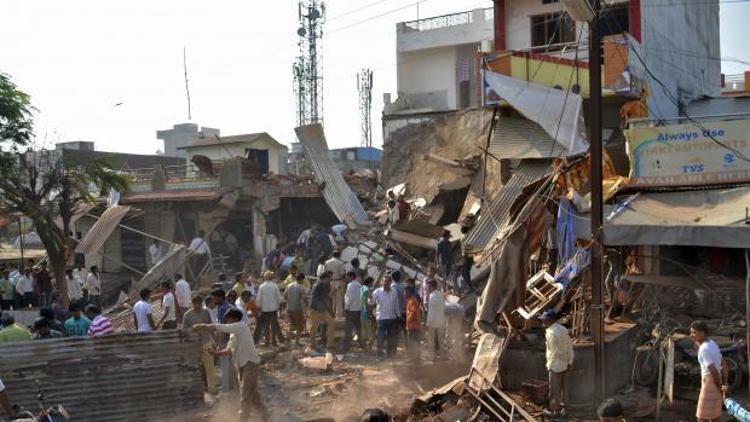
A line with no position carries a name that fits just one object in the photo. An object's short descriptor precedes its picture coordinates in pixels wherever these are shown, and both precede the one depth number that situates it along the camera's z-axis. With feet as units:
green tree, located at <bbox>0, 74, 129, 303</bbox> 59.31
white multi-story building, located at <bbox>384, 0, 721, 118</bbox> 55.06
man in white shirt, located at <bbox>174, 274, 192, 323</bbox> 44.09
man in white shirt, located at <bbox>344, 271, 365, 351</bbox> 45.32
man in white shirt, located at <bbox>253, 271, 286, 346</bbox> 45.37
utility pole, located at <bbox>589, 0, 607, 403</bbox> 31.91
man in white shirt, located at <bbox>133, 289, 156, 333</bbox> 37.76
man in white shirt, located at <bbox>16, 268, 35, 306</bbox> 62.59
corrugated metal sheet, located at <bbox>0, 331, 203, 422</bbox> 30.66
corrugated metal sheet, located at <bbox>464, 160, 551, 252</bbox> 55.16
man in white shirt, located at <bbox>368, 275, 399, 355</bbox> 43.06
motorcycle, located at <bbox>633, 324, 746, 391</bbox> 31.96
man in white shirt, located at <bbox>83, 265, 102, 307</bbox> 60.85
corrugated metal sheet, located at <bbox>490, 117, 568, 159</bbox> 55.52
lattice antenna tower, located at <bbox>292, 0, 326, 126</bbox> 128.07
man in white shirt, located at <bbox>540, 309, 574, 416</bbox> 30.60
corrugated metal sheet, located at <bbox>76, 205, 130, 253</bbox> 70.28
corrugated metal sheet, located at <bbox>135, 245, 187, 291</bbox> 62.80
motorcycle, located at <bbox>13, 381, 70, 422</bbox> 22.33
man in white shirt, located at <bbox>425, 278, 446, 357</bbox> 42.70
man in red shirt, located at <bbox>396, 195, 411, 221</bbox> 69.67
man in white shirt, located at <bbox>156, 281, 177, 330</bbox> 41.29
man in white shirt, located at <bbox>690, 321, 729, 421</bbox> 25.25
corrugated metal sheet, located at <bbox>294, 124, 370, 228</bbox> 78.95
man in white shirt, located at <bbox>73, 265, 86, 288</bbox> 62.66
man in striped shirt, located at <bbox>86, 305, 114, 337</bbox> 33.91
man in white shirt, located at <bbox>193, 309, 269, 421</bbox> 29.99
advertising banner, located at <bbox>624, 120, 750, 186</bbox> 39.55
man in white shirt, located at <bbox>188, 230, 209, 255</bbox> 69.89
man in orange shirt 43.60
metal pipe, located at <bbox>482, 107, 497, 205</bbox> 57.38
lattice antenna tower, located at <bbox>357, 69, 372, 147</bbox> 174.70
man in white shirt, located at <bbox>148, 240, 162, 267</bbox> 75.72
